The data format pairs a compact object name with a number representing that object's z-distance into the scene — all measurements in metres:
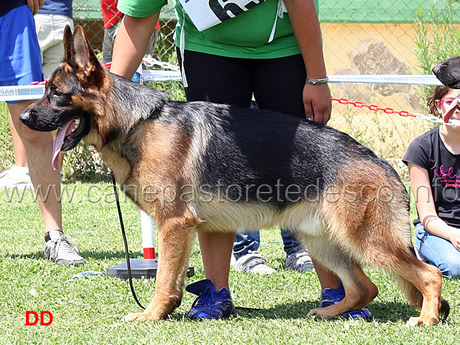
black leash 6.67
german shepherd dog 6.15
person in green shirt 6.51
